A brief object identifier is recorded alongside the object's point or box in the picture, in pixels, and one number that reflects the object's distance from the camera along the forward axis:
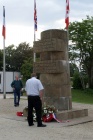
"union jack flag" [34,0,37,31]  14.69
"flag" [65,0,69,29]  10.04
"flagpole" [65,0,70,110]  10.04
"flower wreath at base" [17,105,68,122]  6.85
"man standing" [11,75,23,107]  10.75
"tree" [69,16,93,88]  24.20
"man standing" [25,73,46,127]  6.31
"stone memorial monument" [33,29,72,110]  7.63
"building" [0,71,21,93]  23.49
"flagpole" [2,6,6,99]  15.43
